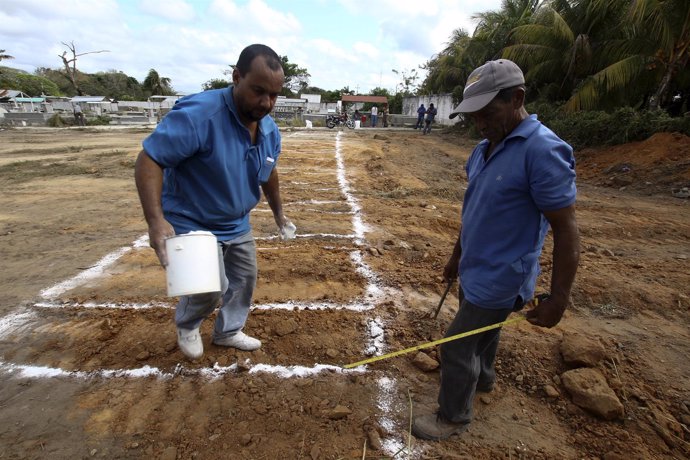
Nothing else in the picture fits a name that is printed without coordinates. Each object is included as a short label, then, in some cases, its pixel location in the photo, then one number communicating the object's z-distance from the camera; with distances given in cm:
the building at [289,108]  2977
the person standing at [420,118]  2309
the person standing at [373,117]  2683
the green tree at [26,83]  4278
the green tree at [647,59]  934
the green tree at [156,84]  4973
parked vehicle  2462
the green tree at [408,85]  3927
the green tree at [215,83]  4442
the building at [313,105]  3498
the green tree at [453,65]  2195
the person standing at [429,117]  2134
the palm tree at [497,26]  1808
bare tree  3180
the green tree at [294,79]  4851
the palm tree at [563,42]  1267
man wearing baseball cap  150
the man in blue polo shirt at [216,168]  184
